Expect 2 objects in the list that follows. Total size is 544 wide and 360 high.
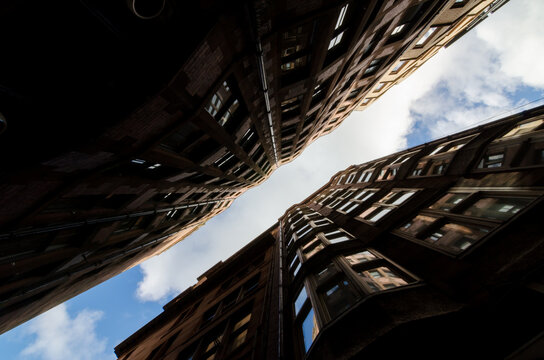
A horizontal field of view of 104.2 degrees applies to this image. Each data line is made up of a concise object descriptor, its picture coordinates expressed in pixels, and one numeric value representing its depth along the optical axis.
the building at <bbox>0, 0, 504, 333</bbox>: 5.06
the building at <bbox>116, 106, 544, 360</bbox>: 5.10
